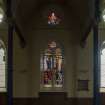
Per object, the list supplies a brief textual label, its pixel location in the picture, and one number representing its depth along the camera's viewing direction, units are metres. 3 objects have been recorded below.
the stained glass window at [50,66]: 11.53
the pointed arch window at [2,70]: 11.39
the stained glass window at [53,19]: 11.46
